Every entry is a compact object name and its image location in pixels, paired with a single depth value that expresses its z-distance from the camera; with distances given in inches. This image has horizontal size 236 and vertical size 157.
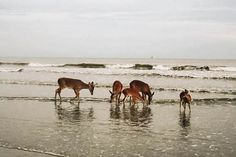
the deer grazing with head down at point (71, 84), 777.6
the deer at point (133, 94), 682.2
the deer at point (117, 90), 725.3
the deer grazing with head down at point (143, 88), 721.9
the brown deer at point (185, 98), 608.1
